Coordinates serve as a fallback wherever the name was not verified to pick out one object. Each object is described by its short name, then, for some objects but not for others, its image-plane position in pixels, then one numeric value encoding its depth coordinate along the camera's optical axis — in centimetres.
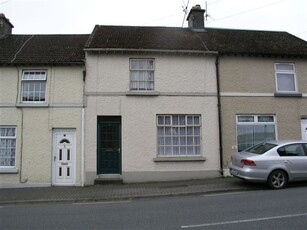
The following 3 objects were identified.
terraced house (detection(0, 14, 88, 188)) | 1282
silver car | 1012
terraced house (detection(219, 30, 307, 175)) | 1364
